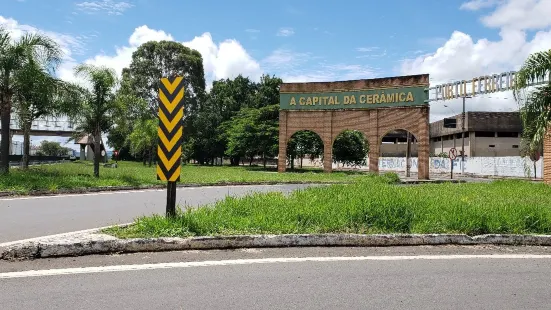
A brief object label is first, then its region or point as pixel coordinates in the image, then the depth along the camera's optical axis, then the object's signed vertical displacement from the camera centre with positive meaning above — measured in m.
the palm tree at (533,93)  13.32 +2.23
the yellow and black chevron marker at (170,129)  7.35 +0.56
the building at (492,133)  59.69 +4.71
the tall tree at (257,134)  45.47 +3.14
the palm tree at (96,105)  20.34 +2.61
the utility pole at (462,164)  46.54 +0.40
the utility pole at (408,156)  33.15 +0.86
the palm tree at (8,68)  17.27 +3.52
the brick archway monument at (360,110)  32.47 +4.29
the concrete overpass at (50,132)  63.14 +4.32
